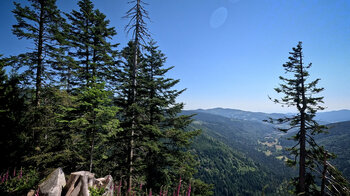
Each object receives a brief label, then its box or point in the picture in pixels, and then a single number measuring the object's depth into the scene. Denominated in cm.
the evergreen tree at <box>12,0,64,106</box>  900
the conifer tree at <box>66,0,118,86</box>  1173
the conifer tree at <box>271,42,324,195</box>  1198
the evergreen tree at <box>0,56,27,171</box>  912
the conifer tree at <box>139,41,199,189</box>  1096
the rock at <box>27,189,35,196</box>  575
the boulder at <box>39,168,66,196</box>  533
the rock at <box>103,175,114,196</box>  591
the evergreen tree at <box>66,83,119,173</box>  770
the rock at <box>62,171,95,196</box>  562
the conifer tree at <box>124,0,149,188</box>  943
